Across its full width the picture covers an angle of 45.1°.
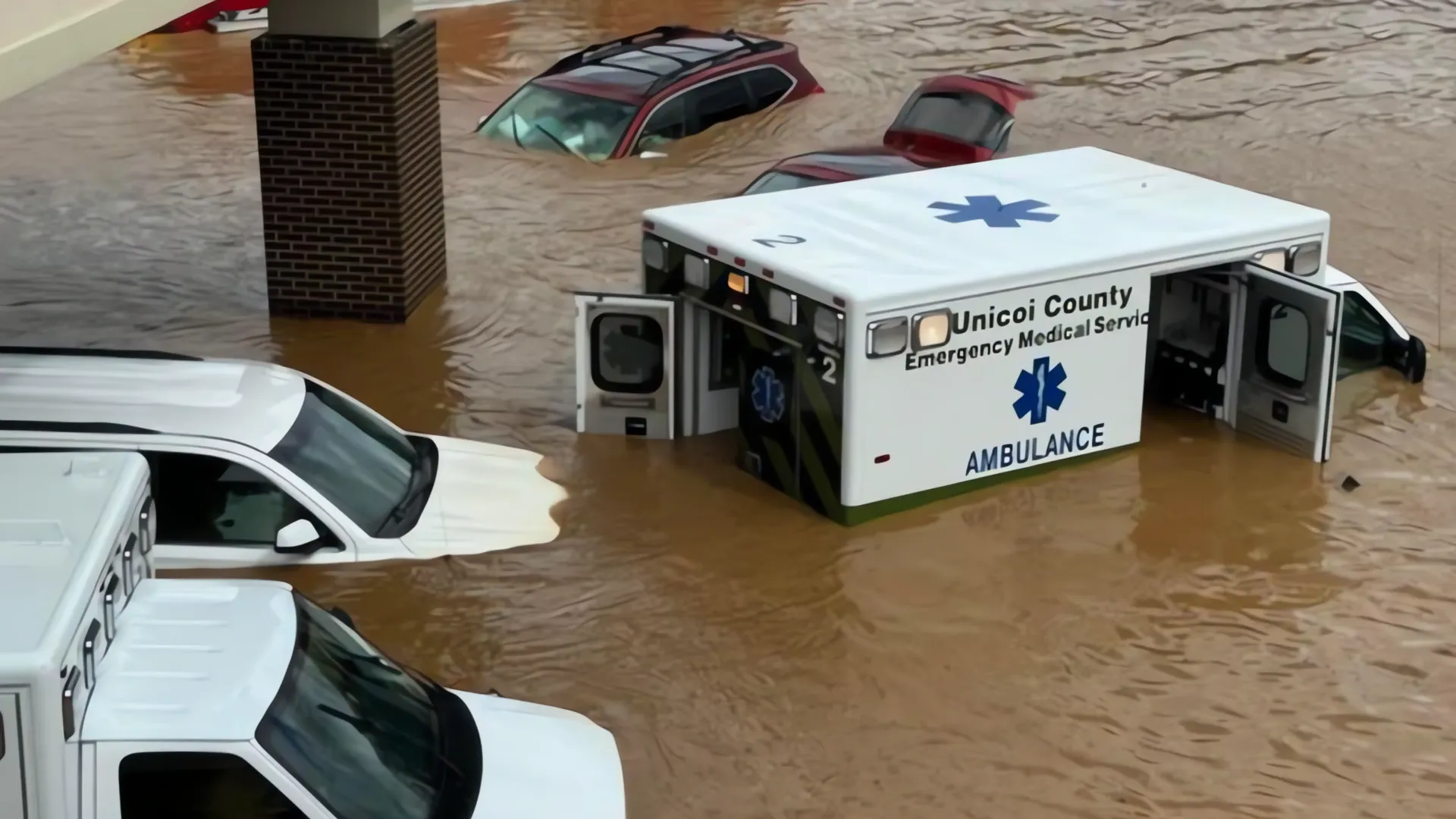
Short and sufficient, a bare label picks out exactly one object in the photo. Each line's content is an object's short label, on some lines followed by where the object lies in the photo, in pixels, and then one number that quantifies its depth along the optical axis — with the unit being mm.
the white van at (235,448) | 9289
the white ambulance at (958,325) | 11609
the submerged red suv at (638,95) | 22281
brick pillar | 15859
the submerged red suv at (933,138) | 17797
